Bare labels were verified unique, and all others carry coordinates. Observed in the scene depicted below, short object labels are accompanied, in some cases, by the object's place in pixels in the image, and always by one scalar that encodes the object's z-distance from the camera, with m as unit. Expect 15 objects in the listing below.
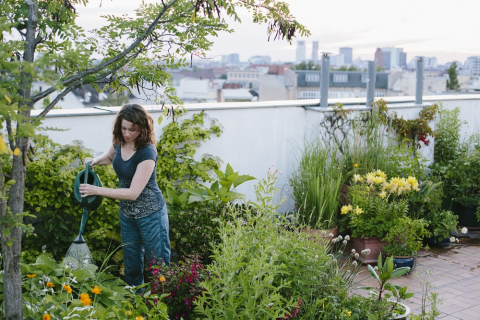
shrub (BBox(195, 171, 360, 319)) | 2.55
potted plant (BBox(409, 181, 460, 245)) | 5.48
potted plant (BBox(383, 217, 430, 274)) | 4.77
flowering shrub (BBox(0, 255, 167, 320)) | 2.44
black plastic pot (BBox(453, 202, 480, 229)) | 6.40
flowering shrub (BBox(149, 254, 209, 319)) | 2.91
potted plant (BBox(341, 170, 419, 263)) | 4.88
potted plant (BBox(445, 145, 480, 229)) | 6.30
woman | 3.29
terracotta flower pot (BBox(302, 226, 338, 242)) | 5.07
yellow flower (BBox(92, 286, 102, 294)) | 2.47
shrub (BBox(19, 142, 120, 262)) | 3.94
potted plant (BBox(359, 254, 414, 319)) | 3.08
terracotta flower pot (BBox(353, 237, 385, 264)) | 5.03
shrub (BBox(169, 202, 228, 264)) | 4.16
